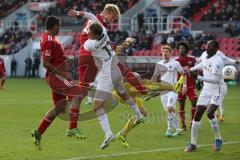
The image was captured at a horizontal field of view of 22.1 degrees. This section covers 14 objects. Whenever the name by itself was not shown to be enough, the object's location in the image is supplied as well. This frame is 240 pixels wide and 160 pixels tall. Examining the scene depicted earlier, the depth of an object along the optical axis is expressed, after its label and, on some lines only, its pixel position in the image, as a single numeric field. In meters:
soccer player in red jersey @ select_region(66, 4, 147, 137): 12.66
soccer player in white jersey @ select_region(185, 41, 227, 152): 13.49
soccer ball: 13.84
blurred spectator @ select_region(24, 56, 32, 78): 48.96
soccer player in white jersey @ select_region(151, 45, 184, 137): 16.16
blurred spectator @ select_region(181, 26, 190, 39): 41.72
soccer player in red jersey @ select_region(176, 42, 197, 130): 17.41
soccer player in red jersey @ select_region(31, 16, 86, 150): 12.35
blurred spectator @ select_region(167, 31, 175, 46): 39.49
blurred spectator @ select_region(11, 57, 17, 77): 49.53
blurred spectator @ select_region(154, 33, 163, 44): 44.32
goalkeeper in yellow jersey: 12.95
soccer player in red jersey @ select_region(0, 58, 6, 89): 31.67
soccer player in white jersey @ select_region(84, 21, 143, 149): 12.03
